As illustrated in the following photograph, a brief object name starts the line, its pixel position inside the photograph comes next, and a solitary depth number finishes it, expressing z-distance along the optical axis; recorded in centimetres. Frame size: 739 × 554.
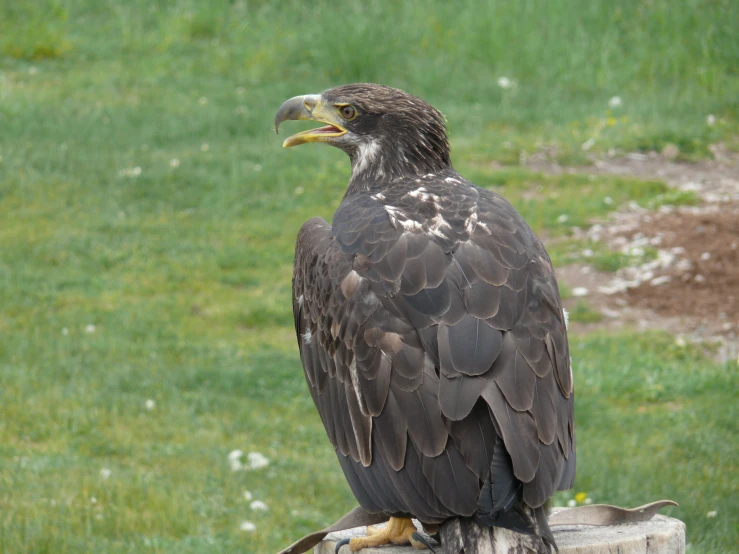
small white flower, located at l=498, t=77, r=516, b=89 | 2652
